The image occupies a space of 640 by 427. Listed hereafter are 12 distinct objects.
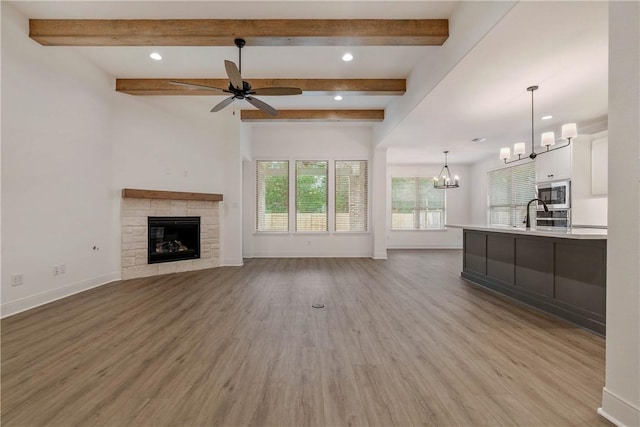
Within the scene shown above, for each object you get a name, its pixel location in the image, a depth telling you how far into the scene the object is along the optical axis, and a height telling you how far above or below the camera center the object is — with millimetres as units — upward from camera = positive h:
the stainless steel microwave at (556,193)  5589 +463
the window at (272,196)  7277 +450
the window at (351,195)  7352 +494
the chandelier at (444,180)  7902 +1097
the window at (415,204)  9398 +328
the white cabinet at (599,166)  5047 +930
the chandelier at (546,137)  3450 +1072
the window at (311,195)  7312 +486
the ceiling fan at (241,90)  3223 +1585
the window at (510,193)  7137 +609
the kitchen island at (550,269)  2693 -676
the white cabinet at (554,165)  5598 +1094
